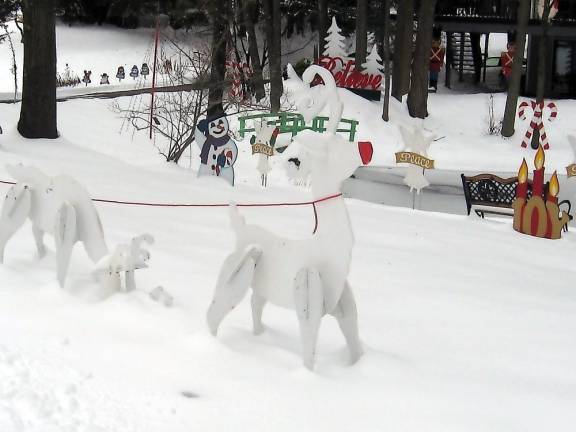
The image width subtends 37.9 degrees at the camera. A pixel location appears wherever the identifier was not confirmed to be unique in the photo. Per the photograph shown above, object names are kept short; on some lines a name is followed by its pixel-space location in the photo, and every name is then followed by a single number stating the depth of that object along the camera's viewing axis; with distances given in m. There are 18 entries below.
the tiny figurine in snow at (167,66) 15.26
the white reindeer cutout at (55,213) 5.42
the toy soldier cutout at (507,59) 25.72
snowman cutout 12.10
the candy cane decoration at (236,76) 15.68
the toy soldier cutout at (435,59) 27.20
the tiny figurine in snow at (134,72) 26.94
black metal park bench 12.24
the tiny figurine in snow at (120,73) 27.32
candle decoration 10.84
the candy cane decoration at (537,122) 20.41
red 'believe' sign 23.31
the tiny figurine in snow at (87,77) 27.14
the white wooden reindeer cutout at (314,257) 4.33
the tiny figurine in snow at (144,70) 25.58
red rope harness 4.33
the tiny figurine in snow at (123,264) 5.17
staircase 29.75
